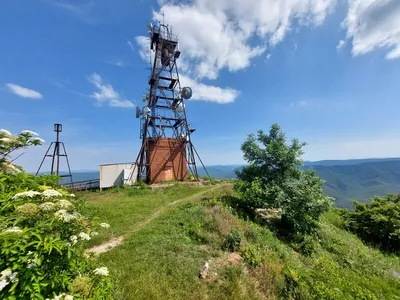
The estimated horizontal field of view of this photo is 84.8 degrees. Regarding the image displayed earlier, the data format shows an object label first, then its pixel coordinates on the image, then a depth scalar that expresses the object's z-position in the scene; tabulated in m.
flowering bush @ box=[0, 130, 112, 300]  2.39
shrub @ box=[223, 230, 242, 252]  7.85
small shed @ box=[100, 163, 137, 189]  22.30
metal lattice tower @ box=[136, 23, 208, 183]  25.41
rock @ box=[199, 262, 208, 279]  6.10
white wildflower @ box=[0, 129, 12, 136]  3.78
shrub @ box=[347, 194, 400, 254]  13.07
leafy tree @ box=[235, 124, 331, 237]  11.15
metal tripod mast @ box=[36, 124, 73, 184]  18.58
